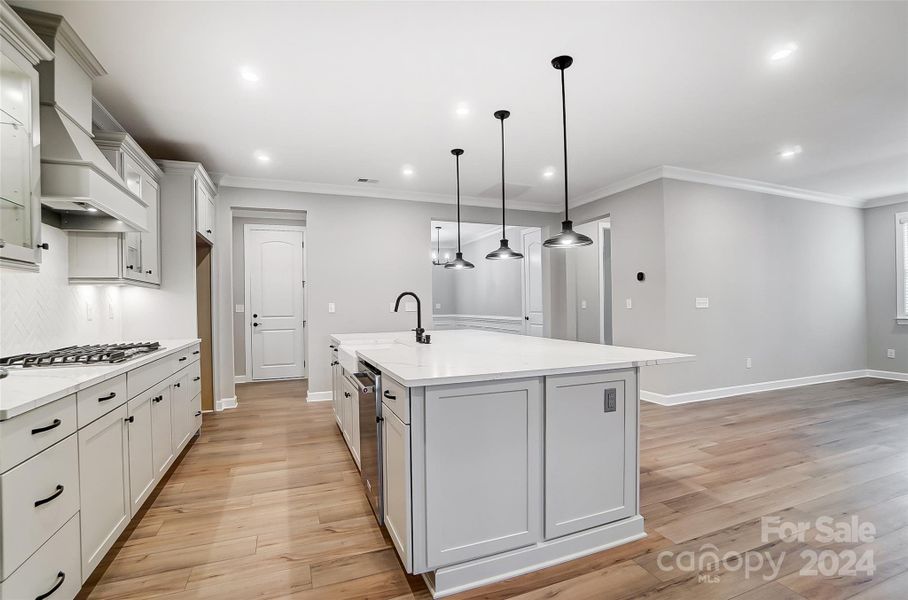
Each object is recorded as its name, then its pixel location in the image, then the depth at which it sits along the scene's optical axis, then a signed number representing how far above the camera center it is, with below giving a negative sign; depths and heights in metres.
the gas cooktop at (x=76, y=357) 1.97 -0.26
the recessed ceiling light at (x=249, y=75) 2.57 +1.46
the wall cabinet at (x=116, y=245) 2.82 +0.43
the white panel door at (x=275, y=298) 6.35 +0.08
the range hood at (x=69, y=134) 2.05 +0.90
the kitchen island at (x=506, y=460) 1.68 -0.71
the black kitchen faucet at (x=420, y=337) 3.09 -0.27
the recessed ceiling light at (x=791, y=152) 4.07 +1.46
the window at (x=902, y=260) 5.79 +0.49
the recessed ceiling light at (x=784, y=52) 2.40 +1.46
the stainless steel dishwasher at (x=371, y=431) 2.10 -0.71
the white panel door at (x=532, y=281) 6.93 +0.32
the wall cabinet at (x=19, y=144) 1.76 +0.73
